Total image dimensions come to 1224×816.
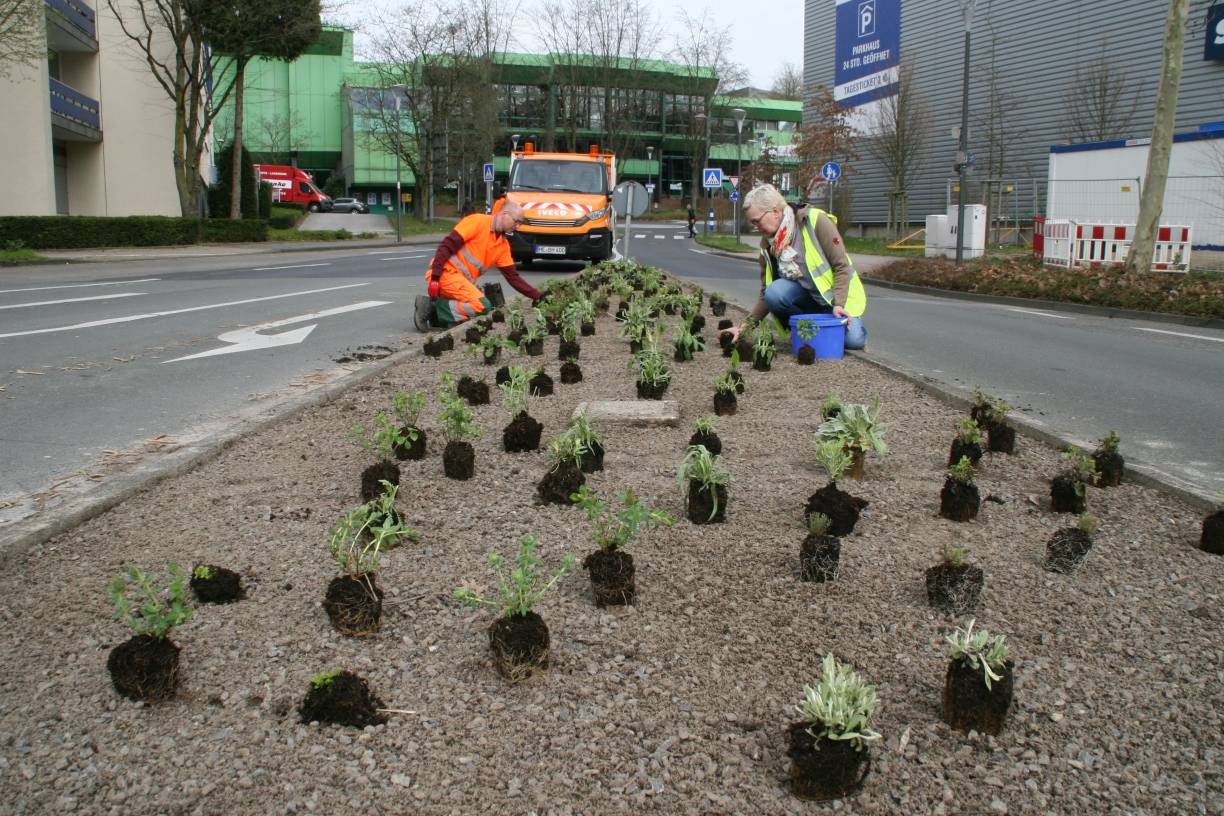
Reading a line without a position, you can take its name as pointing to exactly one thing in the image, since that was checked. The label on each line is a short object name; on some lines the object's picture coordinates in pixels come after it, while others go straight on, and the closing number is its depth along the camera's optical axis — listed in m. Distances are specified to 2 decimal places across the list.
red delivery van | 69.62
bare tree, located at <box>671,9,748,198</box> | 83.88
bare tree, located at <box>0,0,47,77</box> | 22.25
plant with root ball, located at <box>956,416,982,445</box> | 4.55
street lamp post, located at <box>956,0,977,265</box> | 23.45
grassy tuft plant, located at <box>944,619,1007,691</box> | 2.48
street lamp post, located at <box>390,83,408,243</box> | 41.92
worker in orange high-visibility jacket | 10.65
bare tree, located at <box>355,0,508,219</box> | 57.78
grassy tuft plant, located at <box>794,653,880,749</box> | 2.24
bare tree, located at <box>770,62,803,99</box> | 101.94
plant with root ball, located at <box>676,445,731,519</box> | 3.83
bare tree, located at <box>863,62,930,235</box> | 40.59
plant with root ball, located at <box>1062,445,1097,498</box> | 4.10
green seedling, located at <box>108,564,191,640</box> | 2.64
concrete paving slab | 5.55
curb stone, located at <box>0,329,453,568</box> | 3.70
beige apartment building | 28.47
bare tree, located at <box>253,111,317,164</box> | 73.81
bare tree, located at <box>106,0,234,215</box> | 32.69
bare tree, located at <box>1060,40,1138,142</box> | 33.88
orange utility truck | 21.92
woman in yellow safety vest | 8.12
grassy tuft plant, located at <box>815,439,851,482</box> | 4.02
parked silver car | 72.88
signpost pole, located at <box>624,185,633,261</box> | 17.52
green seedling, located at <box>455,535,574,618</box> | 2.76
